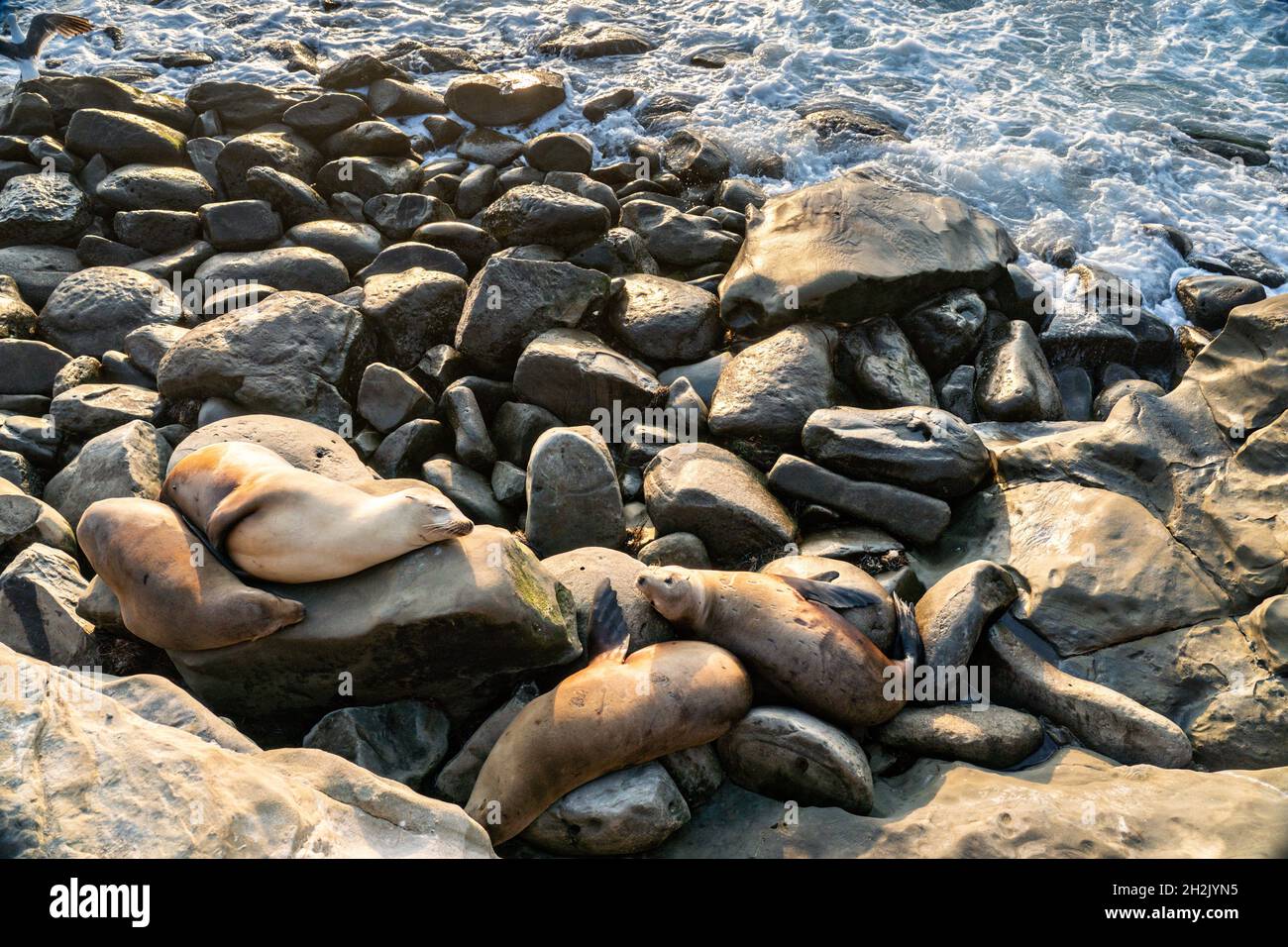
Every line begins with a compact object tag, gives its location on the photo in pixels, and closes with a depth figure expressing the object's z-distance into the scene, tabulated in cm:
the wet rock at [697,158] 1070
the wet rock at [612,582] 536
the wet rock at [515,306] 748
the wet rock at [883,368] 732
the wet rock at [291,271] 834
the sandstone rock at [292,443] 591
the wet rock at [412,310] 766
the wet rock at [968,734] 491
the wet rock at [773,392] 690
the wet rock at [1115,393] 749
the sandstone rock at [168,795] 312
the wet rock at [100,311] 786
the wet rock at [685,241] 910
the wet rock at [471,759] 484
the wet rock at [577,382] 713
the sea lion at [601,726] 448
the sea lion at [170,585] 477
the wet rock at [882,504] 627
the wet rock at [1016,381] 728
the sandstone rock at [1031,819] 415
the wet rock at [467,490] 649
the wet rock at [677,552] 607
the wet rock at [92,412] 680
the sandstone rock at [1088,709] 500
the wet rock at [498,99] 1160
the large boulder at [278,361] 678
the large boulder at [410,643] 478
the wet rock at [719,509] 611
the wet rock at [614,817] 441
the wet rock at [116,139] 1009
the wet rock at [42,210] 904
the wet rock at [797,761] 461
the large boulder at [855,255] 780
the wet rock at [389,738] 481
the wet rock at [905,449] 637
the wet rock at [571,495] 618
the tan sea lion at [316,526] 498
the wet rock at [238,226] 888
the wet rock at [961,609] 534
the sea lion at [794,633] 504
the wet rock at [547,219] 855
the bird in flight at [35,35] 1243
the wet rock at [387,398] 704
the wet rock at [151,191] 945
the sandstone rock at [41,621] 504
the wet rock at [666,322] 787
